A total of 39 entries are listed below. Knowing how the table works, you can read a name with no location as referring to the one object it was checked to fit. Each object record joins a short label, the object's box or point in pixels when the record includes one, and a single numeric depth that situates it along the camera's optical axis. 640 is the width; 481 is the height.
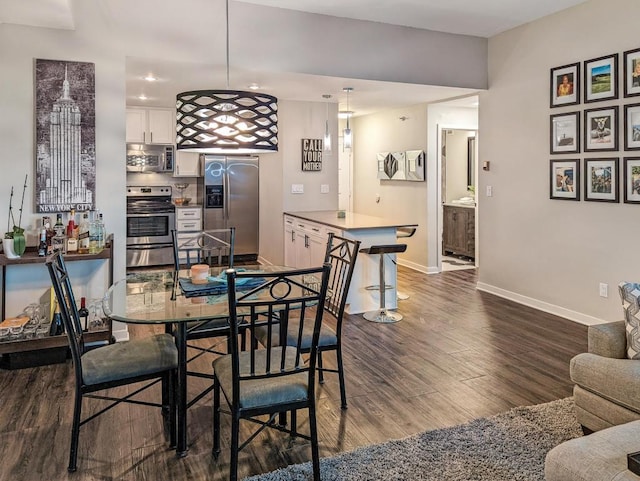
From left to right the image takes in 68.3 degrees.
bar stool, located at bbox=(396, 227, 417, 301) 5.21
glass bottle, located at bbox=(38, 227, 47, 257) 3.44
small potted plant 3.32
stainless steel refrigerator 7.21
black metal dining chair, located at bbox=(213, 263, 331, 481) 1.96
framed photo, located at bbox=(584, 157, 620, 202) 4.11
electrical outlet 4.23
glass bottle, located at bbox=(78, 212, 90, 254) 3.55
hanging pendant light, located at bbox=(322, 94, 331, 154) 5.17
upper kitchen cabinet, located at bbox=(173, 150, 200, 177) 7.41
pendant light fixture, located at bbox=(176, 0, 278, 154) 2.41
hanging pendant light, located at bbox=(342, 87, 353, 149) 5.25
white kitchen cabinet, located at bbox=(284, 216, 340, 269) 5.24
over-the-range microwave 7.14
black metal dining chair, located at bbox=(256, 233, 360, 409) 2.72
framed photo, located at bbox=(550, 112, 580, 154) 4.43
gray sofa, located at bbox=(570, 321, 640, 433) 2.15
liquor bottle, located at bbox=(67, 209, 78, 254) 3.49
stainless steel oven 7.07
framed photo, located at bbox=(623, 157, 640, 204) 3.91
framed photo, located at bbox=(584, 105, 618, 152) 4.08
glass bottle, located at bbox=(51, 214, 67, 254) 3.48
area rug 2.11
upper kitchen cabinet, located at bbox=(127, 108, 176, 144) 6.90
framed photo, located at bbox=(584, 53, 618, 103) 4.06
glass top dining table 2.19
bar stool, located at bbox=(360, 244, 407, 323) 4.57
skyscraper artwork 3.63
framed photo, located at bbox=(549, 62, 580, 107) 4.41
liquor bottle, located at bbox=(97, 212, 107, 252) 3.66
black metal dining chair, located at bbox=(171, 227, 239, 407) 2.78
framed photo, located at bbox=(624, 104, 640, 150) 3.89
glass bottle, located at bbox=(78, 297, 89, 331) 3.52
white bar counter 4.77
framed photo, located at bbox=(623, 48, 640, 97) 3.87
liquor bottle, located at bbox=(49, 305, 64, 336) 3.43
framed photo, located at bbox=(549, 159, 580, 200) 4.47
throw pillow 2.32
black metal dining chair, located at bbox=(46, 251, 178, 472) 2.16
